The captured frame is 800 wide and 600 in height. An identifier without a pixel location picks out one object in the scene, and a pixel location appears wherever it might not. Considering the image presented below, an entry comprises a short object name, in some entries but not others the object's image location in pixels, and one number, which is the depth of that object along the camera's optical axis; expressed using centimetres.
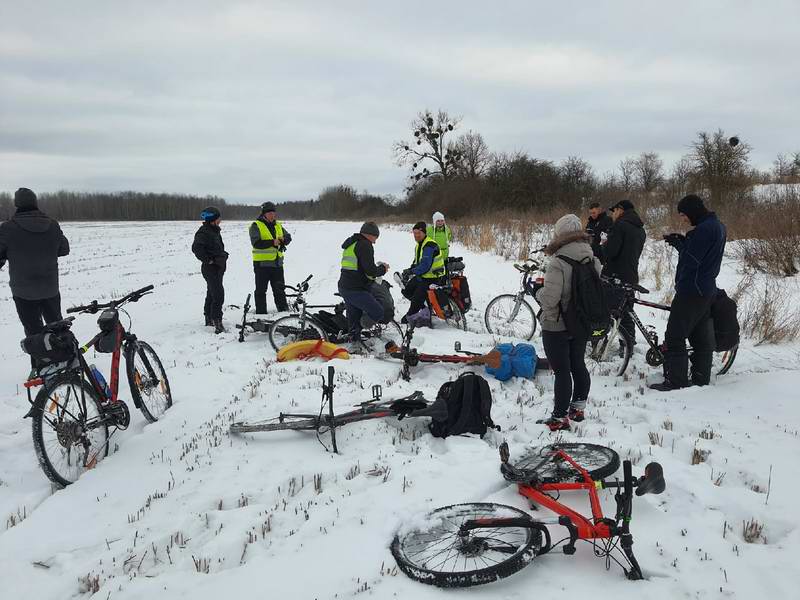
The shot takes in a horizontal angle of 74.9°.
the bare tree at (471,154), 4903
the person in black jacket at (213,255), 898
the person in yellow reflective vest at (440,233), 993
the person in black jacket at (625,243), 711
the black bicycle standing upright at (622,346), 636
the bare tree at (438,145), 5103
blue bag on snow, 630
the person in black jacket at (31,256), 593
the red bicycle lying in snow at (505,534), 278
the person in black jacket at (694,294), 543
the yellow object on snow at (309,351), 733
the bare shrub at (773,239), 1083
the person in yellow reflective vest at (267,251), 945
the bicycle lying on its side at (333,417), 462
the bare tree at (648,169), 3953
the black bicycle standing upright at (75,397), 405
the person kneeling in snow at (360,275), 759
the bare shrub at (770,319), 743
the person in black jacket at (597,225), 931
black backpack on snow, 464
